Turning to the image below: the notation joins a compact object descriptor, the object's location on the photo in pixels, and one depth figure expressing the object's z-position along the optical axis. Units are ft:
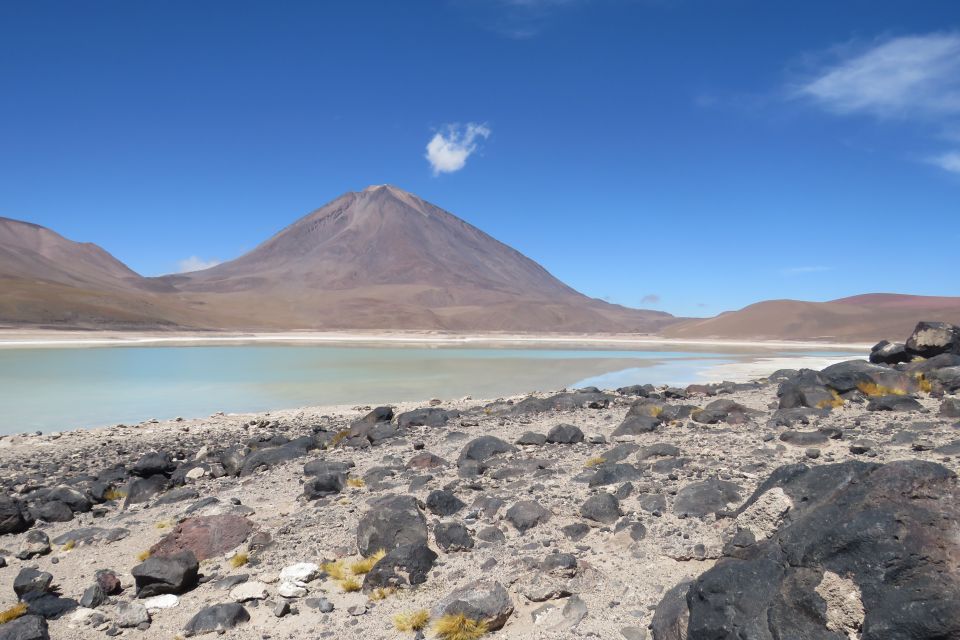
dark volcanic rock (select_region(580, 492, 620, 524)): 15.92
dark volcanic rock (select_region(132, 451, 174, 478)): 27.12
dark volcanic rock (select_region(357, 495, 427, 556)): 15.84
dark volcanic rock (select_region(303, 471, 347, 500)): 21.09
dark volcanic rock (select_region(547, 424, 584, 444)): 25.26
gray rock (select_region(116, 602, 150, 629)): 13.83
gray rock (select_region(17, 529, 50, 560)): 18.59
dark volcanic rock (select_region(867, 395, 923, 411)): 24.45
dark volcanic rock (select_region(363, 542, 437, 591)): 14.15
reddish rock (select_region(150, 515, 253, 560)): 17.16
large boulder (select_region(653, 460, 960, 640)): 7.93
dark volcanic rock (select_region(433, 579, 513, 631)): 12.04
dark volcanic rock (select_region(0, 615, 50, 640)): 12.64
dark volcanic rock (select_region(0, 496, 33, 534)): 20.88
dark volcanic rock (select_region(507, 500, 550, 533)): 16.29
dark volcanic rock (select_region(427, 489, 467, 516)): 17.79
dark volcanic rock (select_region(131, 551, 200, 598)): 15.02
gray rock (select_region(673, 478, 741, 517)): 15.15
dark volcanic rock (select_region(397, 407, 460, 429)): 34.06
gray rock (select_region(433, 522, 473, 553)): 15.55
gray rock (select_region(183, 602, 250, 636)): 13.29
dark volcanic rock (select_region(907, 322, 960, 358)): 43.47
